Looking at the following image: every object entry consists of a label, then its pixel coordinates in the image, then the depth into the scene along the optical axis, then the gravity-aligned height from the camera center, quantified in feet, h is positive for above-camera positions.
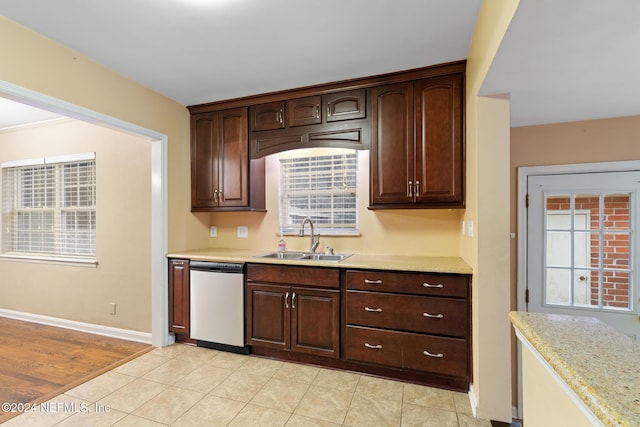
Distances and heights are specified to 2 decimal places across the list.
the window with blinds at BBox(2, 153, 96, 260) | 11.34 +0.20
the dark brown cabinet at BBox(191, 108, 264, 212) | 9.98 +1.73
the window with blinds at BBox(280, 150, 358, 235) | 10.05 +0.75
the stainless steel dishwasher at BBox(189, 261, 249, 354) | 8.85 -2.94
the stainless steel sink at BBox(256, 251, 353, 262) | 9.50 -1.51
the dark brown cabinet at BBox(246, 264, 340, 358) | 7.96 -2.82
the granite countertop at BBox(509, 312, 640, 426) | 1.69 -1.16
